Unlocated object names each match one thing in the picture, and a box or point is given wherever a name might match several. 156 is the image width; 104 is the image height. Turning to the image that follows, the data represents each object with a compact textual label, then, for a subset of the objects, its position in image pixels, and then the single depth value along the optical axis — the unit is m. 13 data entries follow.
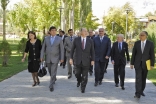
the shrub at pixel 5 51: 16.54
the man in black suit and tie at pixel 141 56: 7.82
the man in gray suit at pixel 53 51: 9.03
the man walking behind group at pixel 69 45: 11.98
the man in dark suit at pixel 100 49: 10.15
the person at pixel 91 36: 13.11
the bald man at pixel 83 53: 8.77
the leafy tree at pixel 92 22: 76.86
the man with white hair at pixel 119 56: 9.72
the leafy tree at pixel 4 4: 23.03
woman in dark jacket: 9.60
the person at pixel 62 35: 14.91
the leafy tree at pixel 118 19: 68.09
